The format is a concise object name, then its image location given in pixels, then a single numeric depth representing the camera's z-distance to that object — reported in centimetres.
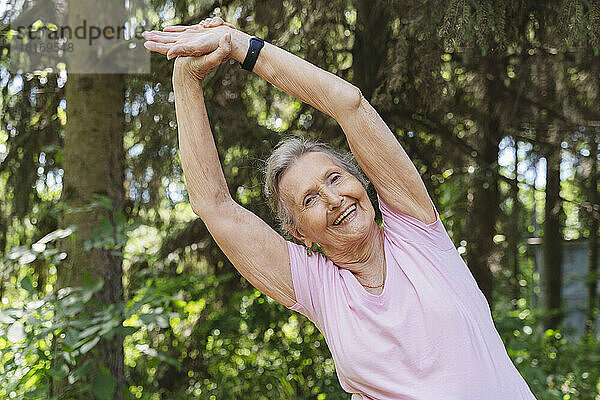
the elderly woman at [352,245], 162
